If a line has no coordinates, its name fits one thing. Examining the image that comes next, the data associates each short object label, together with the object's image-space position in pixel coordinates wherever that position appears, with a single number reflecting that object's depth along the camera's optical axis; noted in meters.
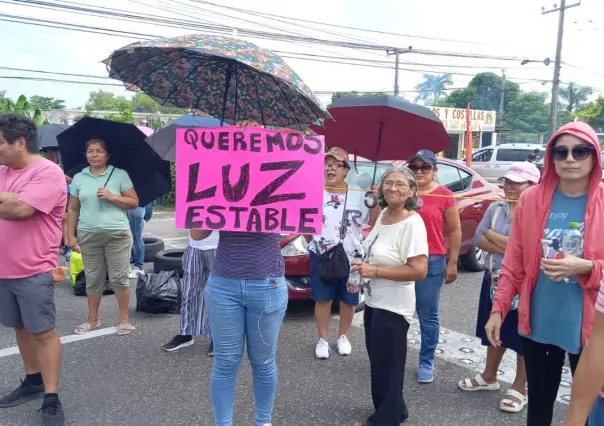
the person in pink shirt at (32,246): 3.19
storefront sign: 36.34
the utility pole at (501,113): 53.69
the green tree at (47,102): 60.97
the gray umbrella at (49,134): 7.55
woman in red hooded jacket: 2.30
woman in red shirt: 3.82
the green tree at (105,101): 75.36
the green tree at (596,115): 43.25
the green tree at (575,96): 70.31
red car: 6.32
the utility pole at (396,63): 25.50
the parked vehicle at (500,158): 20.38
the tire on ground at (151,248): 7.84
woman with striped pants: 4.33
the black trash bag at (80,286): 6.05
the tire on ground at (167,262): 6.16
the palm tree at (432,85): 63.69
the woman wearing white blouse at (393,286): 3.02
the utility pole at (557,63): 26.47
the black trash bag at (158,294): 5.31
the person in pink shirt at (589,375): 1.94
